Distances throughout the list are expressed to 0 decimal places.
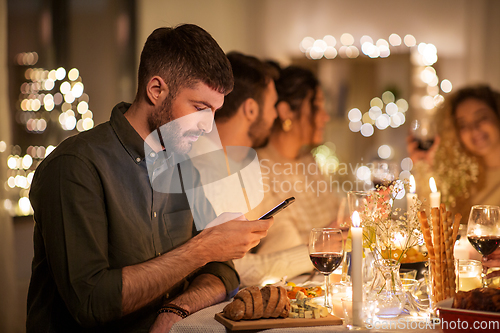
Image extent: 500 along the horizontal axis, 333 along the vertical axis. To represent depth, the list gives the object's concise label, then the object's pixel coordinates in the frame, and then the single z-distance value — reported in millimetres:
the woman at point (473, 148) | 3279
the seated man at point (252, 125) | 1734
